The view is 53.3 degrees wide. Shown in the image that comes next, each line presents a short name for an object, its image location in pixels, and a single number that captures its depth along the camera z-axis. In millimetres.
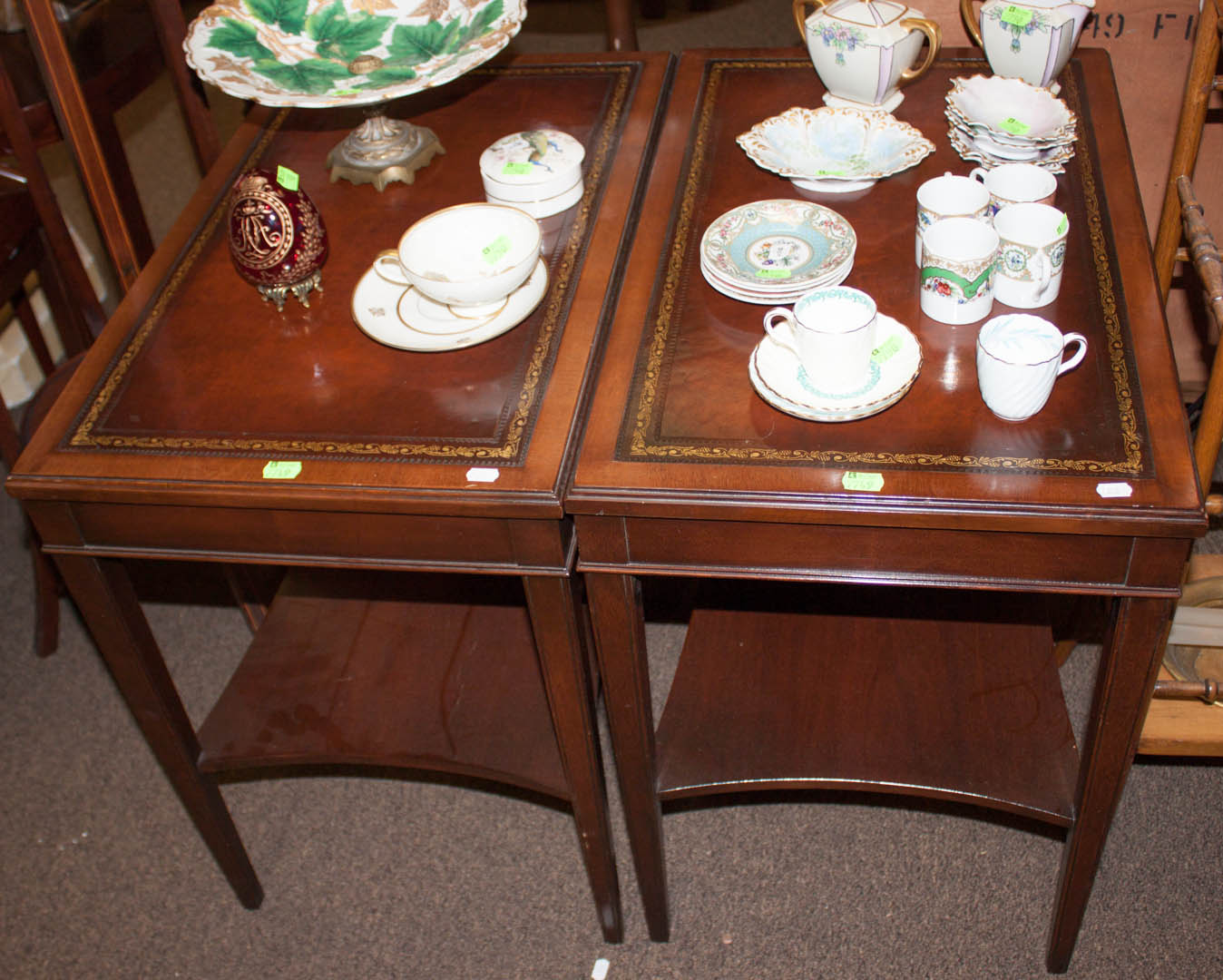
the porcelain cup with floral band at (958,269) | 1144
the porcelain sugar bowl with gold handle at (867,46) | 1429
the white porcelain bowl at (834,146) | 1389
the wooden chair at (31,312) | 1726
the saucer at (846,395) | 1084
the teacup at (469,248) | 1257
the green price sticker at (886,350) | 1134
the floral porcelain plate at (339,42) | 1467
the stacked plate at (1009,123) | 1360
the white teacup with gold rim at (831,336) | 1071
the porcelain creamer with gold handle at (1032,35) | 1410
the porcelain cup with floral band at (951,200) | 1222
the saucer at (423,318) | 1233
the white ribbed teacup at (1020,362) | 1037
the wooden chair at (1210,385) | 1161
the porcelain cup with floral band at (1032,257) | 1155
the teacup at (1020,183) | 1285
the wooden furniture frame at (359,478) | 1114
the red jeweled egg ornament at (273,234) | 1254
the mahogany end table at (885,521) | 1027
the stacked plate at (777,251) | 1230
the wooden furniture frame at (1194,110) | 1337
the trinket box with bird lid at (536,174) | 1389
